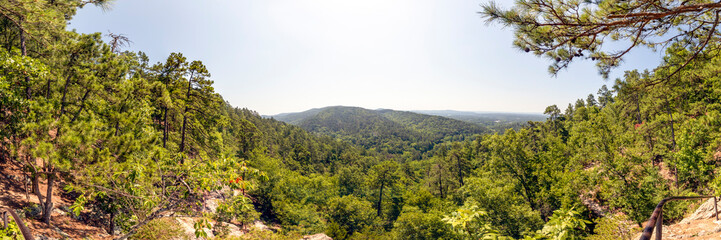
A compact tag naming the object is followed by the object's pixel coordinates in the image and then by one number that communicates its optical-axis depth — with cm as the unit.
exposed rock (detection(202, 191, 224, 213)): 1895
